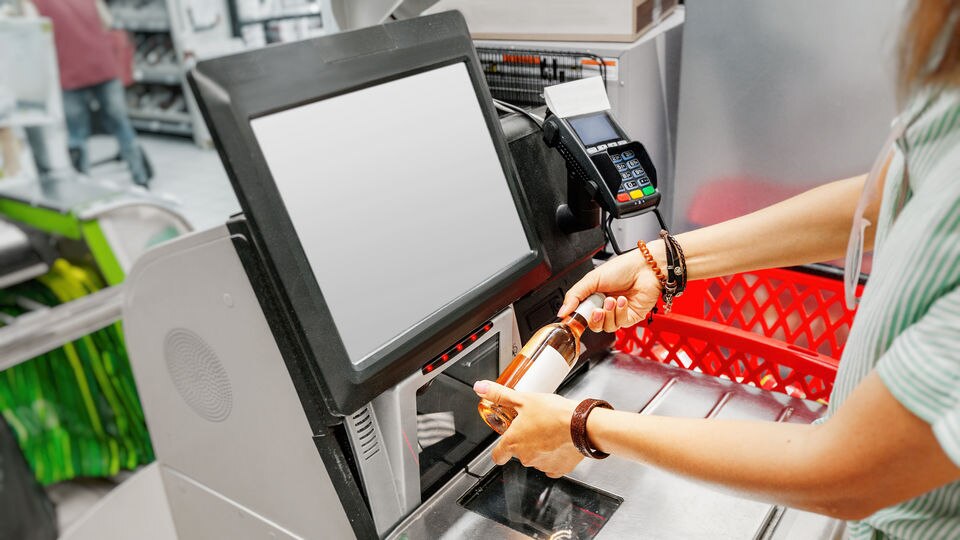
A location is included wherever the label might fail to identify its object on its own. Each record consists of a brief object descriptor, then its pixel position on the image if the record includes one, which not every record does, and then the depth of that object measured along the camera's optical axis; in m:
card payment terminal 1.19
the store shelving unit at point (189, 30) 6.13
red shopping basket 1.37
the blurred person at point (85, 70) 4.57
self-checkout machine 0.85
